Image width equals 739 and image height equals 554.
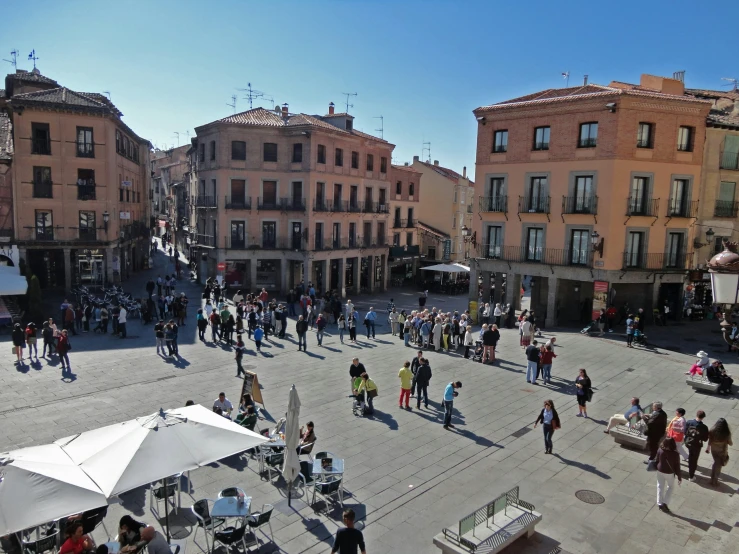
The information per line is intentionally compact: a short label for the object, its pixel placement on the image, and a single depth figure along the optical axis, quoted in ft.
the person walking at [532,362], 61.72
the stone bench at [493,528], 28.02
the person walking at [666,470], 35.14
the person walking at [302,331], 74.13
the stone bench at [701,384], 60.49
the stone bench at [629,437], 45.16
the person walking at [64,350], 62.08
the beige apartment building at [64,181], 108.99
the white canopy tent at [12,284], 83.97
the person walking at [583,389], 51.37
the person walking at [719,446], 39.04
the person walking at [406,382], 52.54
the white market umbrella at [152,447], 27.40
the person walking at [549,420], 43.21
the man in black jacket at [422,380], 53.62
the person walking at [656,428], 43.37
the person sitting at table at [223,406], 44.04
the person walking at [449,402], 48.17
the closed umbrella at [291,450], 33.53
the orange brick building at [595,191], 93.76
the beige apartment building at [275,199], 128.36
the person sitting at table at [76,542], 25.70
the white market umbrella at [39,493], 24.76
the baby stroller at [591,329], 91.50
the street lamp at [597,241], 92.54
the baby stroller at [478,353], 72.43
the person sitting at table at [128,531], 27.04
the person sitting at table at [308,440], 39.88
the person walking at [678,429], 40.37
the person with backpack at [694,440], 39.75
